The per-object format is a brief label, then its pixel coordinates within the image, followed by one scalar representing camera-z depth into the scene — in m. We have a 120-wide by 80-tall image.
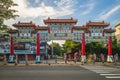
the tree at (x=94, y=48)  18.62
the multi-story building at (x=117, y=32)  25.92
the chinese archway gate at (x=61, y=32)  15.09
